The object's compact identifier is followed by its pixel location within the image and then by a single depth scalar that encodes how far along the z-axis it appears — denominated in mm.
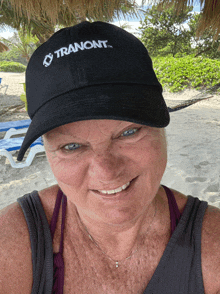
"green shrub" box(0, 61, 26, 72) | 25322
